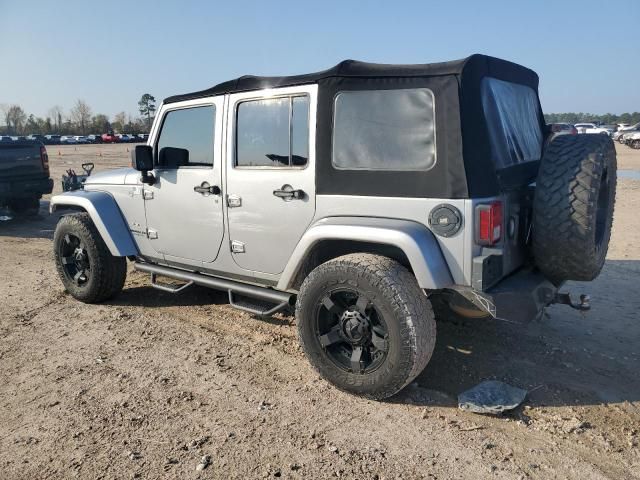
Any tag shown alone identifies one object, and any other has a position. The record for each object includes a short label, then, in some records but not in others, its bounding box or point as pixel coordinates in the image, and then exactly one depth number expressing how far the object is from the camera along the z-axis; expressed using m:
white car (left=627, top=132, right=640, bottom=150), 32.23
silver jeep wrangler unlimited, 2.94
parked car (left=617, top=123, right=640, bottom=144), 34.25
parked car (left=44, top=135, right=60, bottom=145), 60.01
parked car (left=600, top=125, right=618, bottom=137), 47.02
